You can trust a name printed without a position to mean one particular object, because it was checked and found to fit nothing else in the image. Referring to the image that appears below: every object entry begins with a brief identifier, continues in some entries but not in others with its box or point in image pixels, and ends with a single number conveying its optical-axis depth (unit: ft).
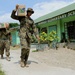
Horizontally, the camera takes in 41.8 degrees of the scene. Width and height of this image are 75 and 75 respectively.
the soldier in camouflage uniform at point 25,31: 11.12
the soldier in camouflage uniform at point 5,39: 14.70
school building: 23.58
